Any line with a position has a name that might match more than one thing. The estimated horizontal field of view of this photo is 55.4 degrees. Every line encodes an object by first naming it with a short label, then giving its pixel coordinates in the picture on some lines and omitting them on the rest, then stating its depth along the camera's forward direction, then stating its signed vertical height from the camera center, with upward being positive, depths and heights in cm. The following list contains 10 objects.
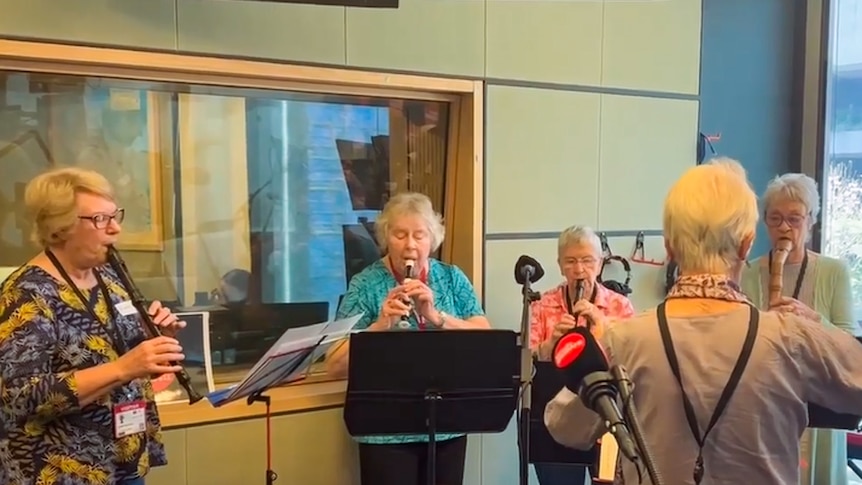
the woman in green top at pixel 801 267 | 291 -28
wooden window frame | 266 +39
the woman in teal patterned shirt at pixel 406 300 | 272 -39
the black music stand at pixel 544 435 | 276 -85
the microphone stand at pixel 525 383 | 262 -62
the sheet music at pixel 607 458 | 217 -71
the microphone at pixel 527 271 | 277 -28
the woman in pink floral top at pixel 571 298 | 300 -41
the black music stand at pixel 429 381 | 241 -57
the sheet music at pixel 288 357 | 225 -47
